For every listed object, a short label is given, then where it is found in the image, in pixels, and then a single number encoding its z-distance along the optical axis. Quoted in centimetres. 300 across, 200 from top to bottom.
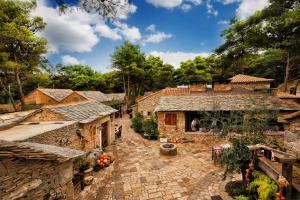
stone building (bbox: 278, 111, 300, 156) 669
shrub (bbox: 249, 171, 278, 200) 502
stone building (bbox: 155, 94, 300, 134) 1411
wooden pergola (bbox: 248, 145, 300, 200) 468
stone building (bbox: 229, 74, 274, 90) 2219
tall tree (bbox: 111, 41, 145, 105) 2773
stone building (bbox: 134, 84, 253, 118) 1659
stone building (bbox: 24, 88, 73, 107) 2886
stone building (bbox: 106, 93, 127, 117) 2911
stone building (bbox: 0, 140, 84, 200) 332
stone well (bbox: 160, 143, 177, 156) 1127
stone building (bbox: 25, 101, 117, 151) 988
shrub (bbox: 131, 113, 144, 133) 1842
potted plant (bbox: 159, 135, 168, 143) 1449
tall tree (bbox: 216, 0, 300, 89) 895
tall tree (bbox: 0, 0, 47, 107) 1430
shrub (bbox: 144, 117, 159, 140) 1547
